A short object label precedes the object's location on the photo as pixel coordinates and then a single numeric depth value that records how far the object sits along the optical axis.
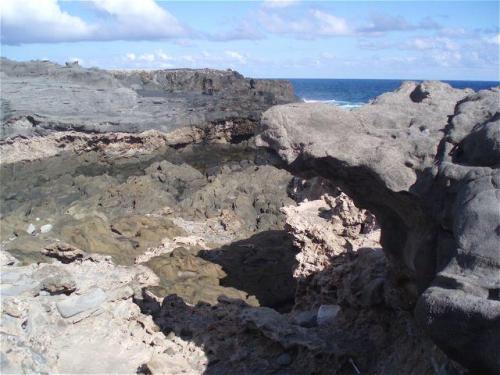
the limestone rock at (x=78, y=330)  5.62
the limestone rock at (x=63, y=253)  8.97
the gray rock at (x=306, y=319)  6.32
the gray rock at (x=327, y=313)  6.23
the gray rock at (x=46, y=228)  13.34
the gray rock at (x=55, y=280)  6.81
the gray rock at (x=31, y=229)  13.84
